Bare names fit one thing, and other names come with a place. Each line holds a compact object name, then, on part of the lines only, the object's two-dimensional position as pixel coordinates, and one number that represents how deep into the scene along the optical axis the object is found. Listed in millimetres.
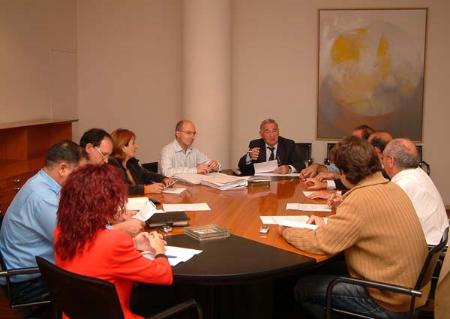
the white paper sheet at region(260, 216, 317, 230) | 2916
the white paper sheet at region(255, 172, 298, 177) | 5057
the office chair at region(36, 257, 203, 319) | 1836
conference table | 2248
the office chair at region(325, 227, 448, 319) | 2369
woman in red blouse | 1963
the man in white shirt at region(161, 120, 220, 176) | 4953
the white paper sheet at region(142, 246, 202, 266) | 2365
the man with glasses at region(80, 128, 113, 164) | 3791
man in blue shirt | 2592
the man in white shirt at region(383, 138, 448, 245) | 3191
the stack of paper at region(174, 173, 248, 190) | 4301
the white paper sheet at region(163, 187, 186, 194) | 4074
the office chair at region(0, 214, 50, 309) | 2408
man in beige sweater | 2494
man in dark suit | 5477
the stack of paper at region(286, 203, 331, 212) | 3504
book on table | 2926
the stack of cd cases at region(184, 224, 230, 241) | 2711
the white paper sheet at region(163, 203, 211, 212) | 3451
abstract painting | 6844
